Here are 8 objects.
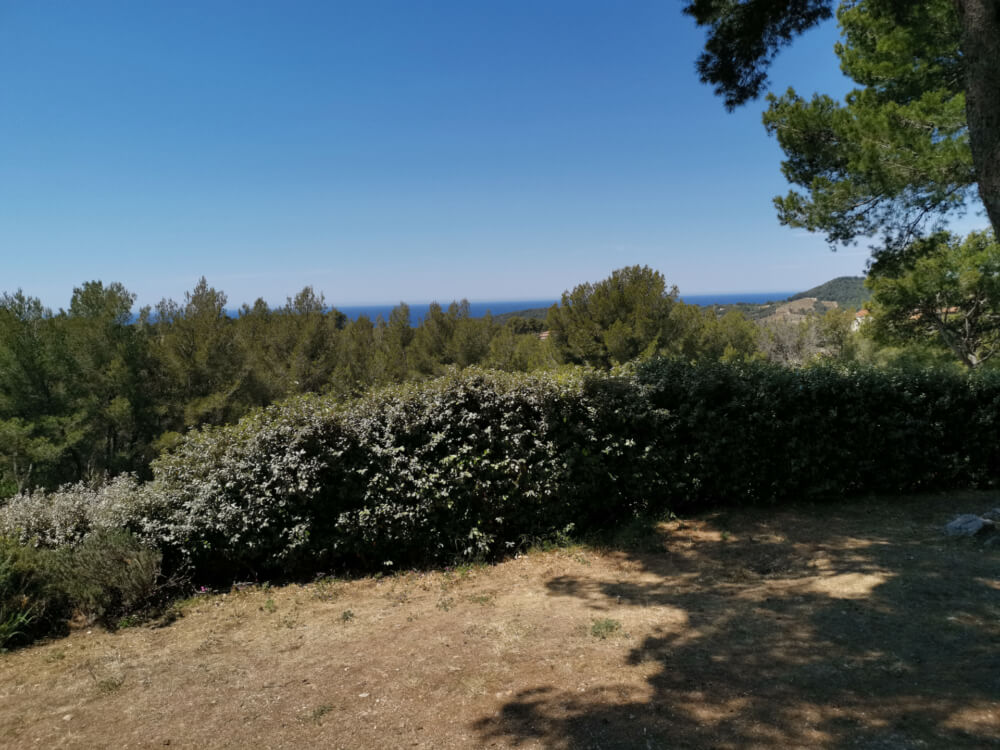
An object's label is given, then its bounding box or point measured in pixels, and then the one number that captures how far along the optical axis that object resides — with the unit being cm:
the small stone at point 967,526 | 507
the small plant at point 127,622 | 464
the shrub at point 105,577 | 469
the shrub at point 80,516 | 530
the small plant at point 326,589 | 516
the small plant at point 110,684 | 350
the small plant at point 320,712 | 300
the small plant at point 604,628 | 373
